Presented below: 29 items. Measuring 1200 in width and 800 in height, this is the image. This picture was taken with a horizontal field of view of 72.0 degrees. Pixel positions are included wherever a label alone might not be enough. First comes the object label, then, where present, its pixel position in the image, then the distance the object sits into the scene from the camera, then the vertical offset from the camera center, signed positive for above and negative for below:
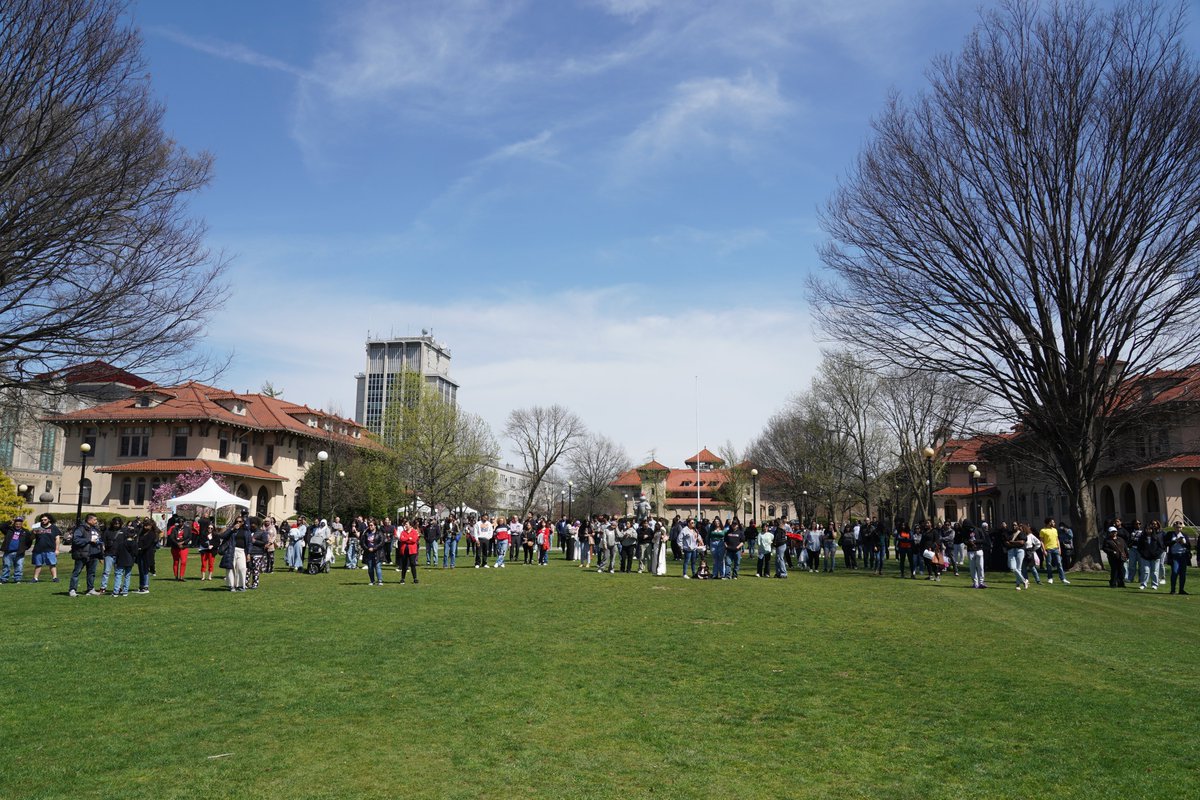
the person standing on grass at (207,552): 22.80 -0.66
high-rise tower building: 158.50 +31.12
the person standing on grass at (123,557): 17.88 -0.62
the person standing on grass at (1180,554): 19.69 -0.66
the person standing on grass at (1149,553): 21.20 -0.68
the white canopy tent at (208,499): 31.16 +1.09
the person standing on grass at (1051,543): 22.92 -0.46
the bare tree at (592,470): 105.75 +7.27
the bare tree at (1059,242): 23.97 +8.76
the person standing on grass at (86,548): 17.84 -0.42
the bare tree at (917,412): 43.31 +6.21
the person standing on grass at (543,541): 31.88 -0.53
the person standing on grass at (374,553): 21.22 -0.65
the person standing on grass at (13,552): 21.36 -0.60
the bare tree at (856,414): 51.75 +7.19
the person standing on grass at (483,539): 29.11 -0.41
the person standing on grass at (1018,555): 21.33 -0.74
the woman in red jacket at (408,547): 21.48 -0.50
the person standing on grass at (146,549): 18.27 -0.46
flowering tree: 49.47 +2.51
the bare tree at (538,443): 79.88 +8.16
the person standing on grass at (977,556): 21.33 -0.76
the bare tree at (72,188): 17.31 +7.53
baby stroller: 25.69 -0.84
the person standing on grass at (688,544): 24.67 -0.50
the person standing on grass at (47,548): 21.30 -0.50
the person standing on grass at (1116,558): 21.81 -0.83
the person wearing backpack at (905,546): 26.52 -0.63
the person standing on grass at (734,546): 24.67 -0.57
